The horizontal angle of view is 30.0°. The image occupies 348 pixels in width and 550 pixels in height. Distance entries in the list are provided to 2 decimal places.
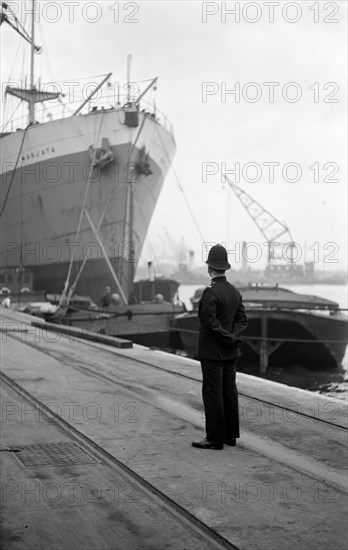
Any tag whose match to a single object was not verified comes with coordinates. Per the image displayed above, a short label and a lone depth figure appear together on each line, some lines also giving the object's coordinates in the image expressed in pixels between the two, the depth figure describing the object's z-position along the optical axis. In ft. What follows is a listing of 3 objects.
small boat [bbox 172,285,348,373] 56.95
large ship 102.32
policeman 16.61
